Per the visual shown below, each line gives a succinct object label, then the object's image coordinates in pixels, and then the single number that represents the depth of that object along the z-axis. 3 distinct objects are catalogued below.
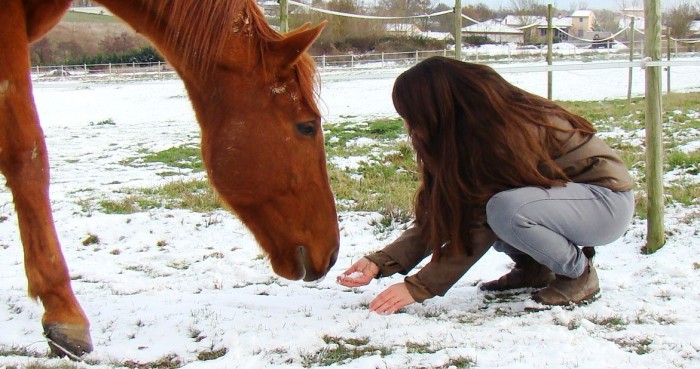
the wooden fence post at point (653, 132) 3.31
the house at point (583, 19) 53.58
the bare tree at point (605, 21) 45.61
